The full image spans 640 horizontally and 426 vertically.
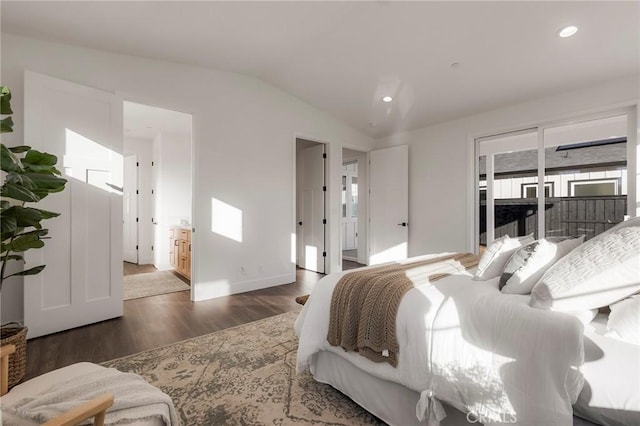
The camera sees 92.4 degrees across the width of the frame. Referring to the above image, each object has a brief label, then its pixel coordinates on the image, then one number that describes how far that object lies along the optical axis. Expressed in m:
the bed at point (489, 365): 1.09
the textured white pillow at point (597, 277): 1.24
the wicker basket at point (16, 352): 1.99
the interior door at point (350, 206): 7.54
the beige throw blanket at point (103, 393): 1.06
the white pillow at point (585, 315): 1.30
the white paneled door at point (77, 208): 2.70
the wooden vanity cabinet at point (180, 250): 4.87
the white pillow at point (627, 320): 1.16
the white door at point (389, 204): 5.34
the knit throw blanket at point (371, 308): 1.58
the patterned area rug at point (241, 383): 1.71
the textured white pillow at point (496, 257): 1.95
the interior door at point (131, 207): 6.25
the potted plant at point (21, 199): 1.85
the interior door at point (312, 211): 5.45
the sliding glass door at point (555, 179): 3.52
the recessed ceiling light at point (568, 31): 2.72
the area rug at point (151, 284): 4.15
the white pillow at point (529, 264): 1.60
